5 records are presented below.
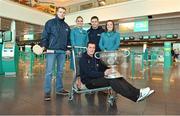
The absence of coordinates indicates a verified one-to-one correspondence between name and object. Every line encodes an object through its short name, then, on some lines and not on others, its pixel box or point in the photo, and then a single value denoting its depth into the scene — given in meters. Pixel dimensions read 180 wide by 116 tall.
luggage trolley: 1.96
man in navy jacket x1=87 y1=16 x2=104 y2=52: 2.61
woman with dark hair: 2.45
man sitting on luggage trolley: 1.73
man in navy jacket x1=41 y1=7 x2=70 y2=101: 2.22
